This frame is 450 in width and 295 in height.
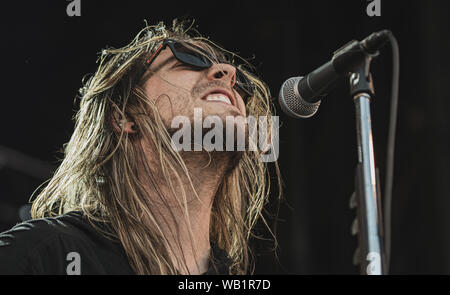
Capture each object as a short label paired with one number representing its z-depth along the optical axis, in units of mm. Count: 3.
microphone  1292
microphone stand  1233
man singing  1482
